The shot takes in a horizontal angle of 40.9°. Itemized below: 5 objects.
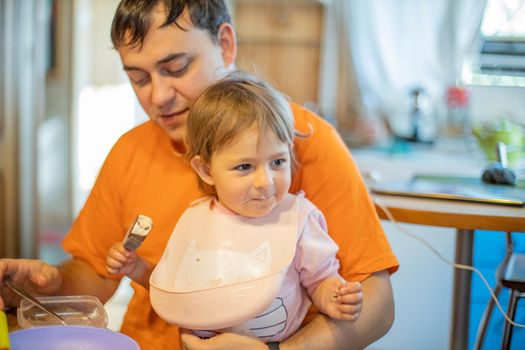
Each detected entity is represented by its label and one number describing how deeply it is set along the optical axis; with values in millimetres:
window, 3379
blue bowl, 1051
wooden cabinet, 3779
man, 1295
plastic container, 1244
